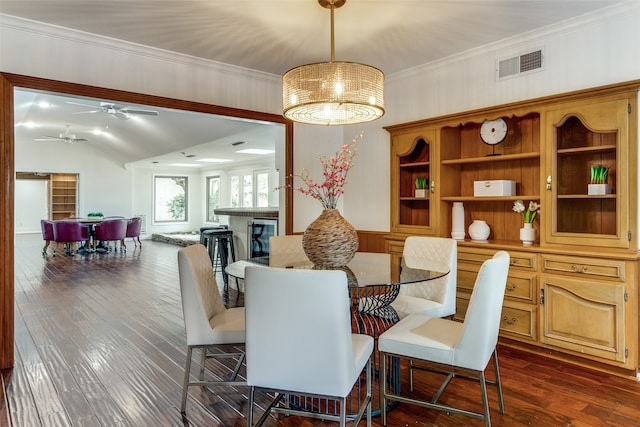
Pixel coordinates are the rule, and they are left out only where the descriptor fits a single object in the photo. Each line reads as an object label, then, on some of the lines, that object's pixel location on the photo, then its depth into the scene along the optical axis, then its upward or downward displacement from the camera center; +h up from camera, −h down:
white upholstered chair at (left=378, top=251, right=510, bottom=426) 1.94 -0.65
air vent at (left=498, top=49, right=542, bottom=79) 3.34 +1.28
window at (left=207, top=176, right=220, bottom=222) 12.95 +0.59
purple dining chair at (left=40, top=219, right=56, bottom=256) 8.91 -0.41
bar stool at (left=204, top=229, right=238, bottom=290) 5.85 -0.44
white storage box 3.48 +0.23
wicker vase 2.54 -0.17
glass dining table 2.25 -0.36
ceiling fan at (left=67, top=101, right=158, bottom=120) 5.90 +1.54
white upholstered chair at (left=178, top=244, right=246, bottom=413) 2.23 -0.62
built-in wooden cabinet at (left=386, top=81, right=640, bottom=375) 2.75 +0.01
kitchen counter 5.46 +0.02
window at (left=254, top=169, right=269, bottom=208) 10.76 +0.72
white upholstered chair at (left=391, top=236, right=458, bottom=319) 2.89 -0.56
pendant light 2.43 +0.77
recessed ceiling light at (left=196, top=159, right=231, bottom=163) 11.07 +1.48
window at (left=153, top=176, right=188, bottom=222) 13.05 +0.51
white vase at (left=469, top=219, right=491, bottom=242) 3.66 -0.16
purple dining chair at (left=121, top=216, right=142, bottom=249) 10.47 -0.37
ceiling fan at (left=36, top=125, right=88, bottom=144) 8.86 +1.70
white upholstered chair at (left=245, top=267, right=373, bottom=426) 1.64 -0.50
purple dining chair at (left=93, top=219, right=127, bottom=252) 9.45 -0.41
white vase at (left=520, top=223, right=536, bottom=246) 3.32 -0.18
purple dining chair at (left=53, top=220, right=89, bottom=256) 8.84 -0.40
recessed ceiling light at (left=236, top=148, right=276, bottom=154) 8.98 +1.44
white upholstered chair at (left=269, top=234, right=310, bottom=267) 3.19 -0.29
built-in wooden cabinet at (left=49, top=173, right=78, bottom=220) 12.10 +0.55
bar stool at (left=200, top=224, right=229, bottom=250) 6.20 -0.33
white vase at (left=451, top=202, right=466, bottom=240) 3.81 -0.08
